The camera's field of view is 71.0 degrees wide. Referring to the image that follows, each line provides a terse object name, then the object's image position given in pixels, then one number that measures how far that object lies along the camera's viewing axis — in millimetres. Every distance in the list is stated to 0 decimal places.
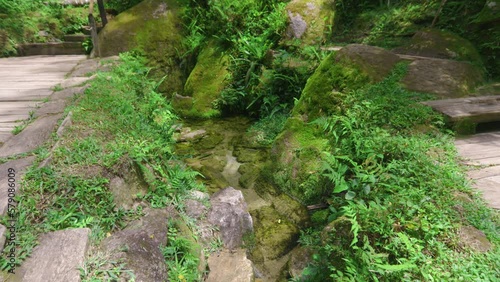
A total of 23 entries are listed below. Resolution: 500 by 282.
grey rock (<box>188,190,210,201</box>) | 4031
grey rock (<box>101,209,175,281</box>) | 2695
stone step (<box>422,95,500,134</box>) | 3902
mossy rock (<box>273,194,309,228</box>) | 4574
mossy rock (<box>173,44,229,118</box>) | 7996
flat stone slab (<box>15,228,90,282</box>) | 2340
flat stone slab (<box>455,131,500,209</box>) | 2940
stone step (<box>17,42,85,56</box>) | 8766
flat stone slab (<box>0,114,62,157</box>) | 3616
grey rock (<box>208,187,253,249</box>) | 3920
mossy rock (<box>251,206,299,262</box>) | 4172
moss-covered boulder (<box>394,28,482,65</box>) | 5863
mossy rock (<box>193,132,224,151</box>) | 6535
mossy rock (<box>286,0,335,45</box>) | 7836
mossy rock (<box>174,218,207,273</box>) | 3340
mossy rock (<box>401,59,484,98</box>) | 4738
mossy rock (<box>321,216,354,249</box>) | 2799
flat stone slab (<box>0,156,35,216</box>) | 2765
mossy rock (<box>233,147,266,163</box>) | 6112
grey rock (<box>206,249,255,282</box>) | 3476
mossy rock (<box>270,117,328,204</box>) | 4785
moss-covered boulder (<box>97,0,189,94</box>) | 8508
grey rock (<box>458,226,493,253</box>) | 2391
